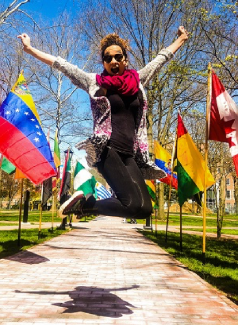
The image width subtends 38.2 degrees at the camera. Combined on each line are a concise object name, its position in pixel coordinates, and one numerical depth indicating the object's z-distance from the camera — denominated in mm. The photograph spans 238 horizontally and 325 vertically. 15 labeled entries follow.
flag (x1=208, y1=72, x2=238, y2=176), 6578
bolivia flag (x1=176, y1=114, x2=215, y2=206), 9383
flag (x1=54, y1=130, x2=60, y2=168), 12898
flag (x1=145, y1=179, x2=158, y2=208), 13219
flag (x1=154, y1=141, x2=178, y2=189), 11766
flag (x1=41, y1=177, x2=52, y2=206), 12078
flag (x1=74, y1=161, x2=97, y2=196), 9851
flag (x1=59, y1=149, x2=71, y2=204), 14579
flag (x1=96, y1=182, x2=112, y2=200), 28375
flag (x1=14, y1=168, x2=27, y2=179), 9886
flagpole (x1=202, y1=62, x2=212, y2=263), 7911
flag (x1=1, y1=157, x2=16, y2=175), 9984
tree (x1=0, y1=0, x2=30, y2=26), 15047
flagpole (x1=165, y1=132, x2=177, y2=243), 10903
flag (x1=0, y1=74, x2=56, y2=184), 7023
